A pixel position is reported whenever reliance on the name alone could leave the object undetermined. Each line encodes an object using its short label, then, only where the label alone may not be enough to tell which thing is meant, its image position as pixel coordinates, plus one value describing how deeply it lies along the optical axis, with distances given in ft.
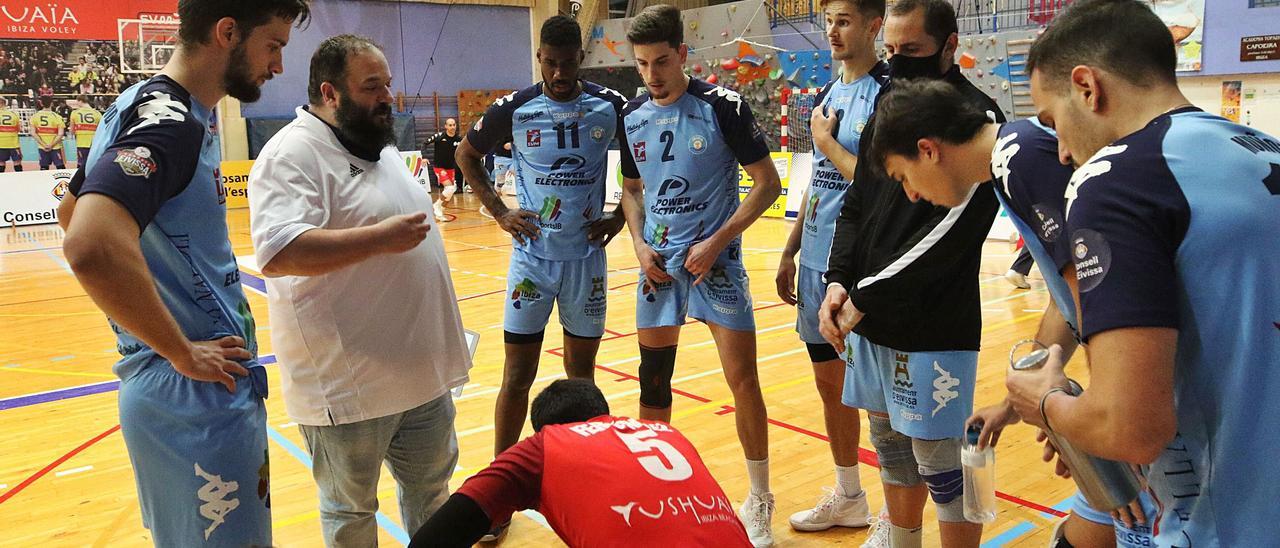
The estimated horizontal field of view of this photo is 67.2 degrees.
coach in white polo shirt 9.87
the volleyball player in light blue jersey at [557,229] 15.53
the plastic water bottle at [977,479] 7.40
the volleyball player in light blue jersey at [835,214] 13.41
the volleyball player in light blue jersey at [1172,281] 4.95
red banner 66.28
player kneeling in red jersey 7.13
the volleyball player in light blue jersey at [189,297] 7.31
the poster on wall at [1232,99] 46.57
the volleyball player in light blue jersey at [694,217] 14.33
